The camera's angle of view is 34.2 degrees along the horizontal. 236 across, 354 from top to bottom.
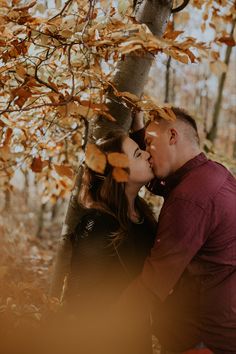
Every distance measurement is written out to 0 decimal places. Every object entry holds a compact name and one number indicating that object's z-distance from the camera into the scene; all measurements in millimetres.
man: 1992
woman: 2215
